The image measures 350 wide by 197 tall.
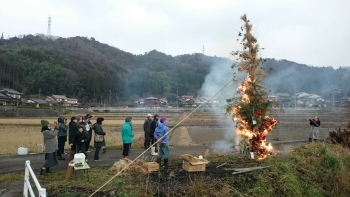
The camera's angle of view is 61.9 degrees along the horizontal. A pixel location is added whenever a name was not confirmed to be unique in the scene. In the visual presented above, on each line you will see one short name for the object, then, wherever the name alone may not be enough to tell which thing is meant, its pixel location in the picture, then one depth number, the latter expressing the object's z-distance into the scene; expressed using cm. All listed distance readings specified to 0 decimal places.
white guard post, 526
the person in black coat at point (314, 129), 1571
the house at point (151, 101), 8371
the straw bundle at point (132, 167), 854
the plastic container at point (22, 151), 1250
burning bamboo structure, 1033
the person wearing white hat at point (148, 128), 1402
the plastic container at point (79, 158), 800
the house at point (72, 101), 7302
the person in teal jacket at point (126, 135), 1105
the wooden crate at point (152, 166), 860
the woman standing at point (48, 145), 886
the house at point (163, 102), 8549
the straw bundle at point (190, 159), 844
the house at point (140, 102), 8444
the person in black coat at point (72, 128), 1178
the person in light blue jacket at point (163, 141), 929
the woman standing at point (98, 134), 1103
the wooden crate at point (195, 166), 818
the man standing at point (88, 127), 1167
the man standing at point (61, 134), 1184
